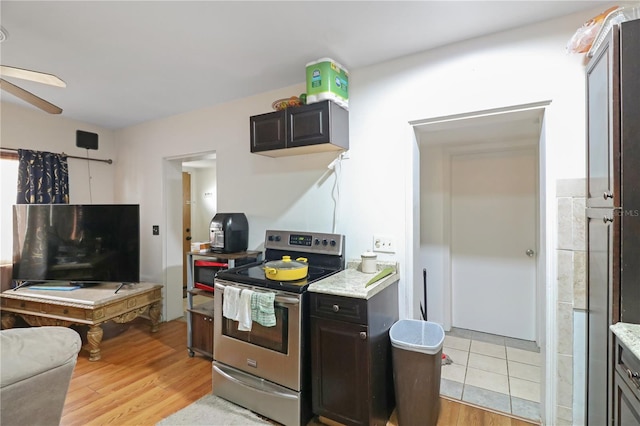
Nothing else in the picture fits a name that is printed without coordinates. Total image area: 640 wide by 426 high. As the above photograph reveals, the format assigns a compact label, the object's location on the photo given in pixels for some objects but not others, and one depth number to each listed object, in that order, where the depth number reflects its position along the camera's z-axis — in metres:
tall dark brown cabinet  1.21
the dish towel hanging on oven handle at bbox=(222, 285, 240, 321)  1.99
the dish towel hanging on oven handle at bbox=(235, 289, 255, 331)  1.92
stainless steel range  1.81
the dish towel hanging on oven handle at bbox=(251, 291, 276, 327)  1.83
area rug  1.90
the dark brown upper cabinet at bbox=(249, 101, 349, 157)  2.11
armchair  0.84
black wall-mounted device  3.59
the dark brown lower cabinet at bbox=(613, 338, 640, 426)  1.06
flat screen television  3.00
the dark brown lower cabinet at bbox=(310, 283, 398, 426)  1.68
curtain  3.12
